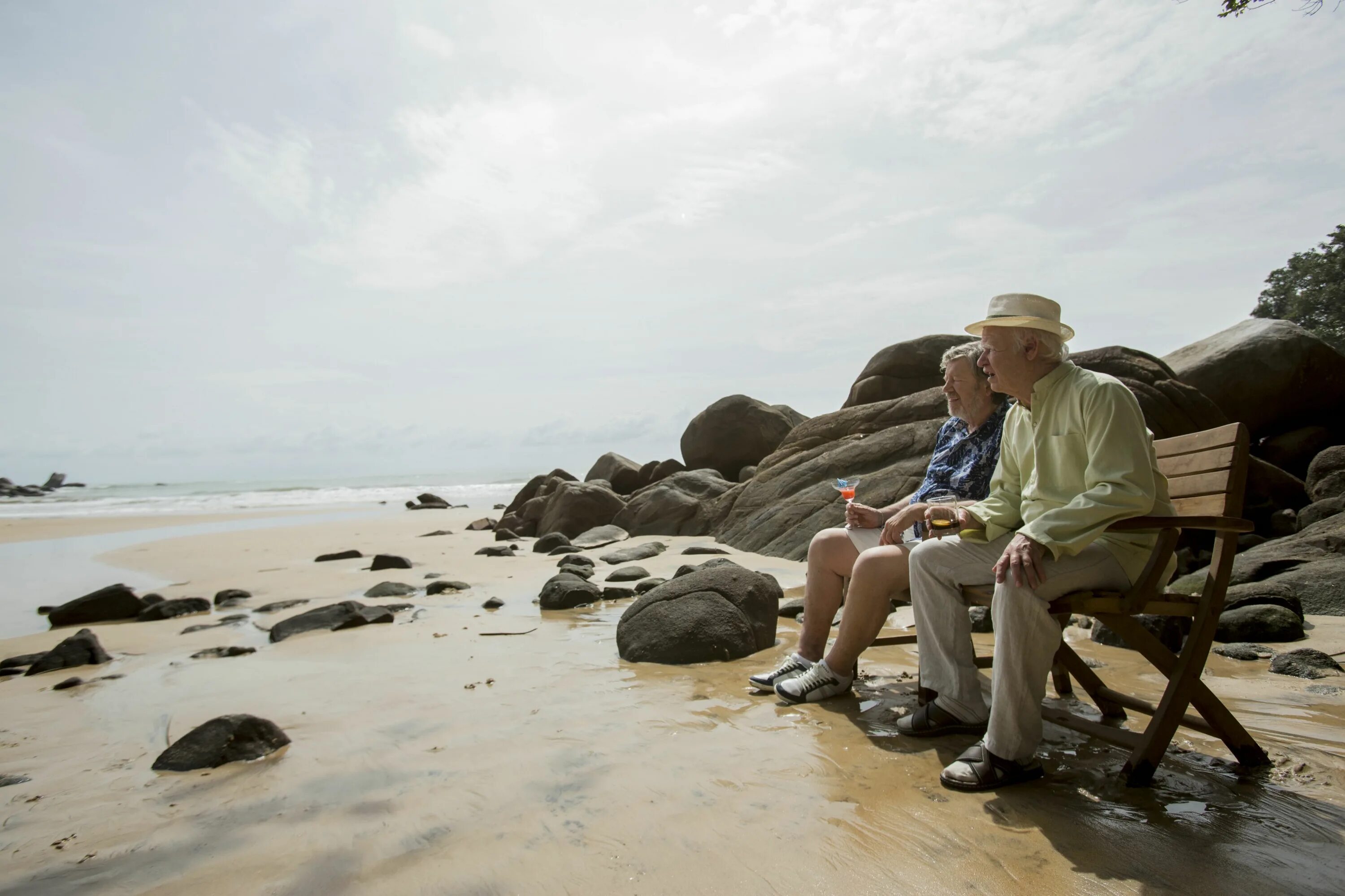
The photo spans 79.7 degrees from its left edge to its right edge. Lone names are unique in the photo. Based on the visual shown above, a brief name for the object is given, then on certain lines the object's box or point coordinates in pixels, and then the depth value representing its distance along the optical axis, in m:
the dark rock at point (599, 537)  13.55
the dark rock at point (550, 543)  12.95
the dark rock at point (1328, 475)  10.00
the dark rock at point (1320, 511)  9.10
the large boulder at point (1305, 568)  6.07
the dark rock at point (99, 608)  7.68
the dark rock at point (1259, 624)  5.22
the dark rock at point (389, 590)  8.57
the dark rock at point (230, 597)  8.56
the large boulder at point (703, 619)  5.28
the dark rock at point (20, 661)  5.84
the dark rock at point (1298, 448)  13.25
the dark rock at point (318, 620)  6.61
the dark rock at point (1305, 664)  4.41
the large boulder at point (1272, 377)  13.45
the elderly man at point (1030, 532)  2.97
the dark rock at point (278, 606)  8.07
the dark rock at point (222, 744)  3.55
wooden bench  2.92
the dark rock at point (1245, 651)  4.87
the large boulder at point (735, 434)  20.72
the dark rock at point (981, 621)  5.96
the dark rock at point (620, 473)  20.64
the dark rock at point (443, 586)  8.72
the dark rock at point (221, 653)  5.99
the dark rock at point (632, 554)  11.00
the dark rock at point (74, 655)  5.70
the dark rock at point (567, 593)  7.59
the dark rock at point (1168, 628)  5.00
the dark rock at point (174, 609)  7.78
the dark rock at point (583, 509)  15.73
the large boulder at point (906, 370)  14.70
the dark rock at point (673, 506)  14.15
